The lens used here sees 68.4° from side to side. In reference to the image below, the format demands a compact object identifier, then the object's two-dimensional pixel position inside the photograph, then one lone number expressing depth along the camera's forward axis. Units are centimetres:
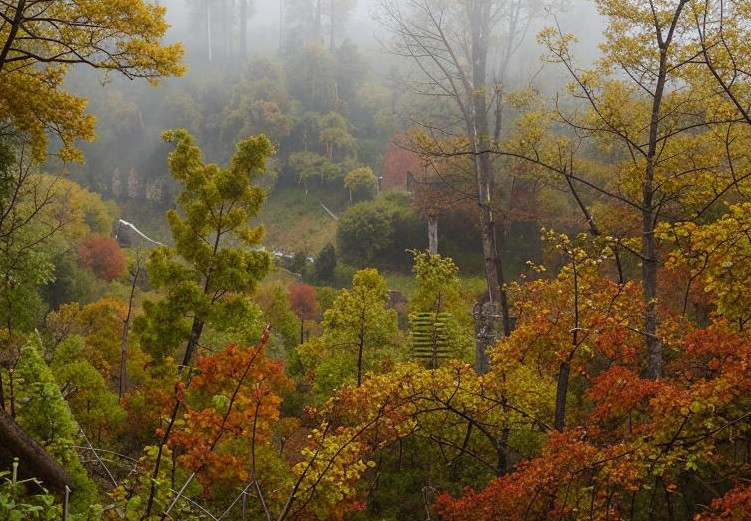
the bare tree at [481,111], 1339
